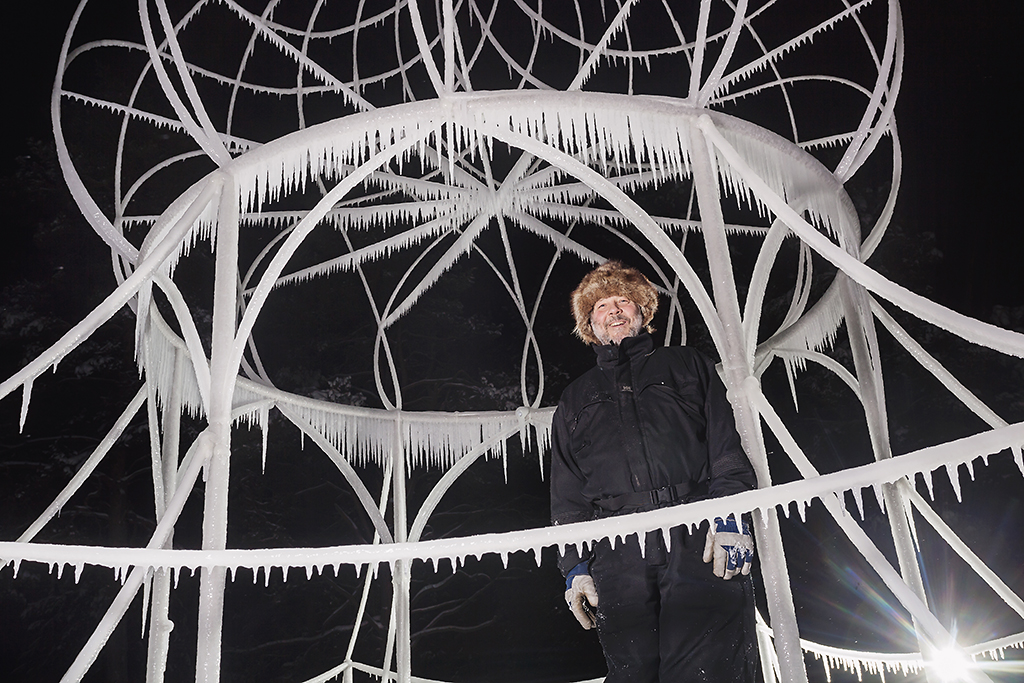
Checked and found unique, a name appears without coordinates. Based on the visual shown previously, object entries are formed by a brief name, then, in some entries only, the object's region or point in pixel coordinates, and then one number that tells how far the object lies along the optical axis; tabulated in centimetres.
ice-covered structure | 208
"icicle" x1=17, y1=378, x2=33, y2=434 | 275
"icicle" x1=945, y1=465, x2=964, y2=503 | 181
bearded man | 252
